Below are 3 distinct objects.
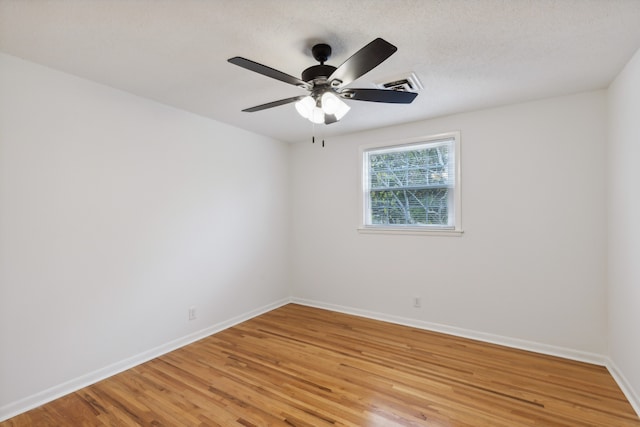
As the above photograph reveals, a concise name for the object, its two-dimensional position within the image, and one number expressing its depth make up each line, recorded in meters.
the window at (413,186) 3.47
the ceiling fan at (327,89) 1.69
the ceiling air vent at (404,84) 2.39
